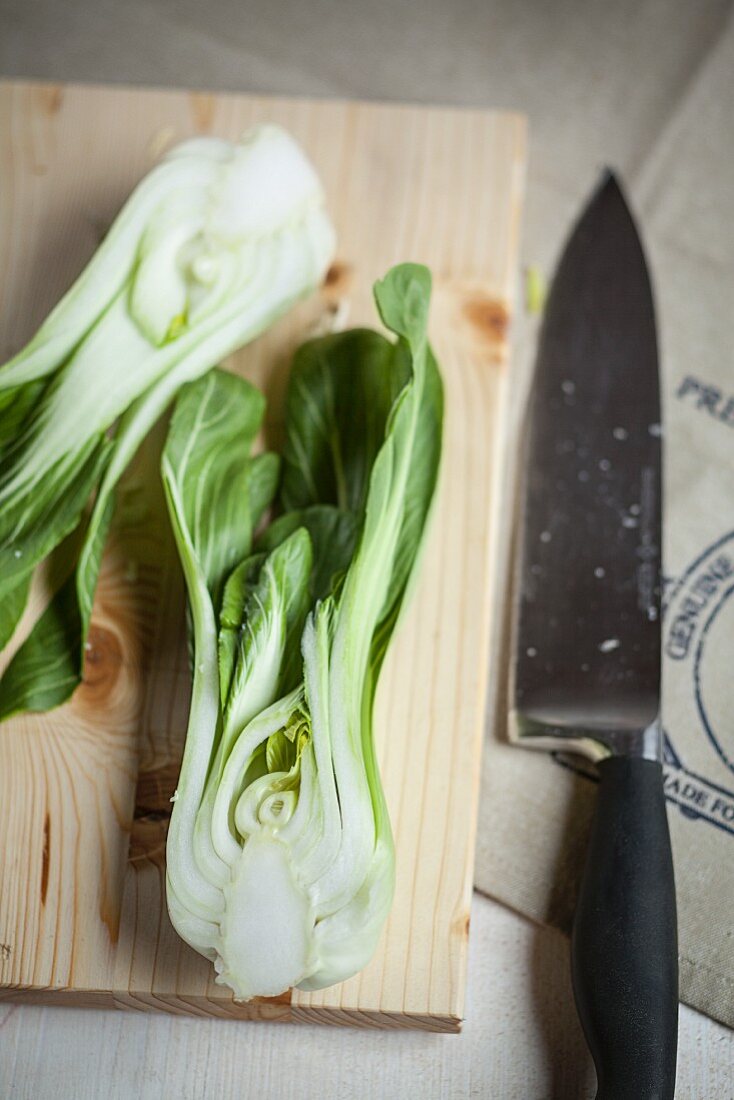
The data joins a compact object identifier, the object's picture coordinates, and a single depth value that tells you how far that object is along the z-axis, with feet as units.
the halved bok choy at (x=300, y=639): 1.87
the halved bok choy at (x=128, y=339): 2.07
